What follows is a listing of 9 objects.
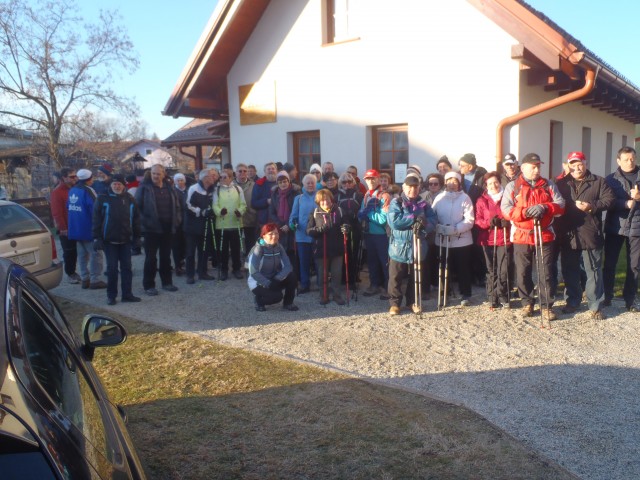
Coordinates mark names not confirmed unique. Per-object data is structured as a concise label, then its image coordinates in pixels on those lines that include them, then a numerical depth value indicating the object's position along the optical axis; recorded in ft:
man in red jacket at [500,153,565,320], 22.16
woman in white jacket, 25.14
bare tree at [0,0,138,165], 79.07
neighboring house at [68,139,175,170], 89.66
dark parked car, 5.22
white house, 30.89
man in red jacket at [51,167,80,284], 32.45
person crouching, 25.44
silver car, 25.04
